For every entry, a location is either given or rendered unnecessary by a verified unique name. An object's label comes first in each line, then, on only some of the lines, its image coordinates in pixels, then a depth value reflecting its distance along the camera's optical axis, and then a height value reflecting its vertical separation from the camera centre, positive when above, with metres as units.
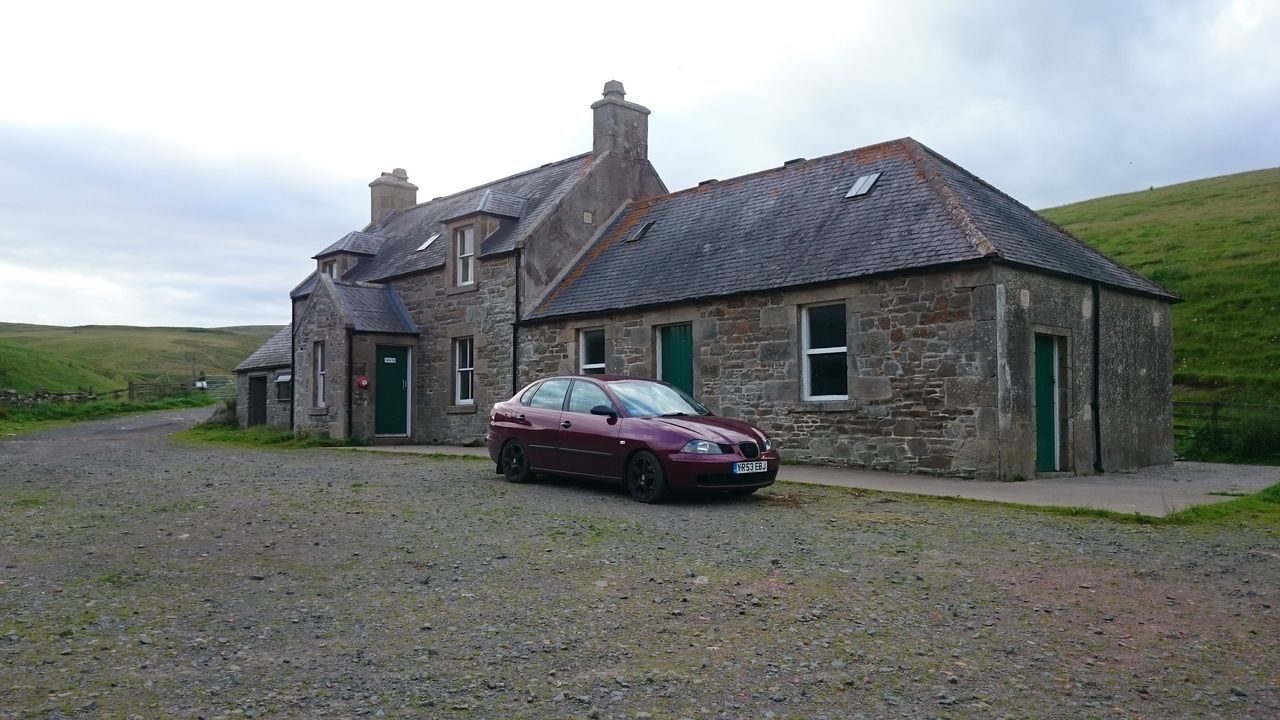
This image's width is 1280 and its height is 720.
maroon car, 10.95 -0.51
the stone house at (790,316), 14.40 +1.50
